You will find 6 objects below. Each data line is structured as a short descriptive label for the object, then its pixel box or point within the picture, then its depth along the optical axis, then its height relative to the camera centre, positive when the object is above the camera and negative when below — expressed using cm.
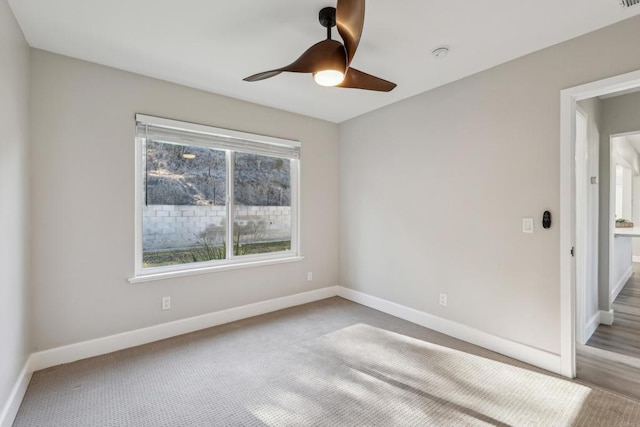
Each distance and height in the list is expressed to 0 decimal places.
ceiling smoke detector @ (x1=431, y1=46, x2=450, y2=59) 235 +129
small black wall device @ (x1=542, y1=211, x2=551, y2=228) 234 -4
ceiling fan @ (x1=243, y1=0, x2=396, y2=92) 145 +94
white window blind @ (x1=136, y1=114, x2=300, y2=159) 287 +83
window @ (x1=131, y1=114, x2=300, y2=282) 295 +17
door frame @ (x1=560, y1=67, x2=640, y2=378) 223 -12
